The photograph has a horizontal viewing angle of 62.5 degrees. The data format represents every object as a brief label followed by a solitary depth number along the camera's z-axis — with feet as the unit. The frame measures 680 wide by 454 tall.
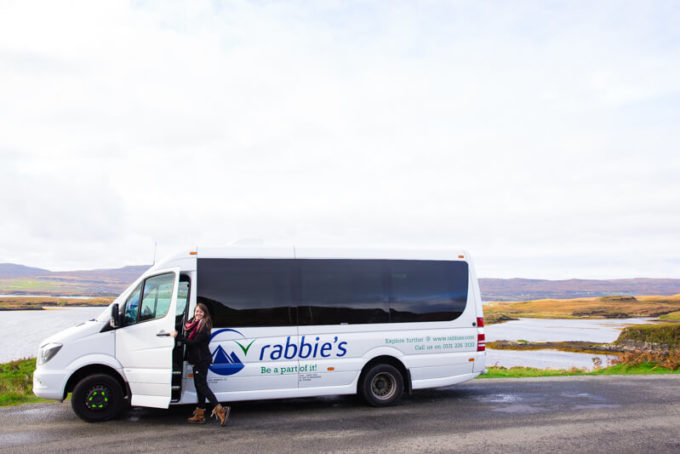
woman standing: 29.40
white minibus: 30.25
